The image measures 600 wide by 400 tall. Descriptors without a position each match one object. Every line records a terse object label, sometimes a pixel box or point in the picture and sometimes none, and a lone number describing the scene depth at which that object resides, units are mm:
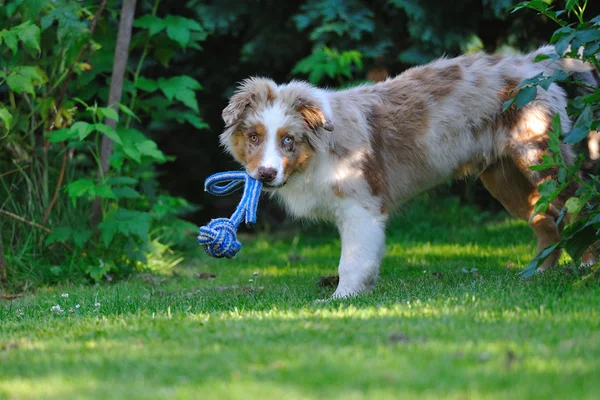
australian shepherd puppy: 10875
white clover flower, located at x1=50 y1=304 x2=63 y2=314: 10802
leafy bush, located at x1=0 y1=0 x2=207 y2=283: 13531
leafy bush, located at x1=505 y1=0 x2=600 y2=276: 8980
